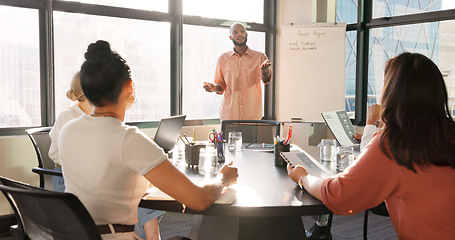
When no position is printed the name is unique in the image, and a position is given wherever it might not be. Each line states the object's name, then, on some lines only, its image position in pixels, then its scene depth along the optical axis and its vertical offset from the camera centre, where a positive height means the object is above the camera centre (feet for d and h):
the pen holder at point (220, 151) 7.55 -0.94
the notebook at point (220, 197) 4.95 -1.17
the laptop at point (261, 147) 8.88 -1.04
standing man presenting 14.66 +0.48
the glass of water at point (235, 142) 8.77 -0.91
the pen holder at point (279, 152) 7.07 -0.91
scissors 7.73 -0.72
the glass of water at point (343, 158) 6.77 -0.95
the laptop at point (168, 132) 7.88 -0.67
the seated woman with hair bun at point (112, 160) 4.40 -0.65
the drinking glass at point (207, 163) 6.46 -0.98
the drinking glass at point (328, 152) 7.53 -0.95
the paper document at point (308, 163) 6.37 -1.04
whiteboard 16.56 +1.01
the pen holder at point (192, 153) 7.00 -0.90
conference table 4.82 -1.21
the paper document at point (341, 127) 9.96 -0.69
